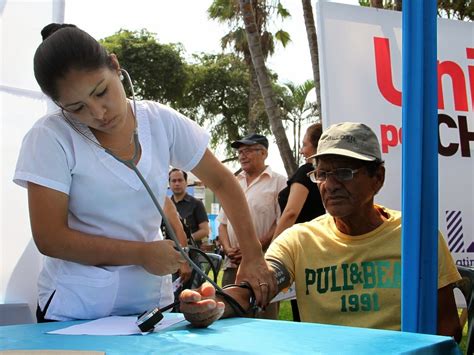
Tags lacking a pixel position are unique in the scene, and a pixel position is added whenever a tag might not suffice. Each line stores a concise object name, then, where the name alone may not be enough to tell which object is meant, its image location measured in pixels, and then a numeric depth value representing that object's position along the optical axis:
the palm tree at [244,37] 15.41
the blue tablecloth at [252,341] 0.97
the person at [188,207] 5.73
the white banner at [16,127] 2.21
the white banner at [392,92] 3.02
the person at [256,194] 4.21
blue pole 1.34
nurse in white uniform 1.38
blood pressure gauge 1.22
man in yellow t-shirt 1.87
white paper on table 1.21
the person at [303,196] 3.64
